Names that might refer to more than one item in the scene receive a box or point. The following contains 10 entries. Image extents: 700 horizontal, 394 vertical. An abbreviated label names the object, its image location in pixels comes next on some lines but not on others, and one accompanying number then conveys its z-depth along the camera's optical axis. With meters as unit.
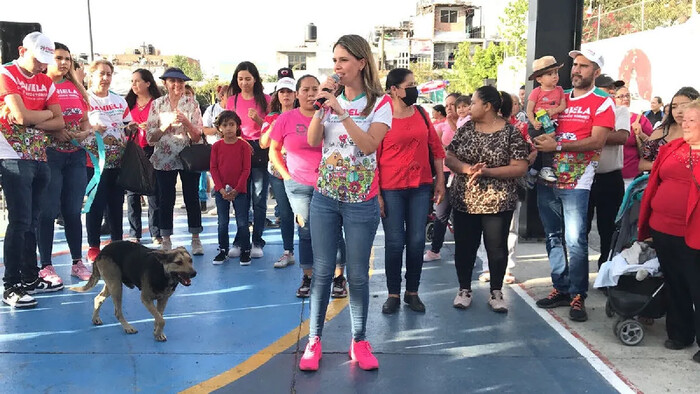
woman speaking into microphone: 3.76
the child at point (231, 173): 6.64
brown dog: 4.44
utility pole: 29.47
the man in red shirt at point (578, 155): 4.87
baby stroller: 4.50
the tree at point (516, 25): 37.72
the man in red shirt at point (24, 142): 4.95
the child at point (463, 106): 7.32
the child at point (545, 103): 5.09
